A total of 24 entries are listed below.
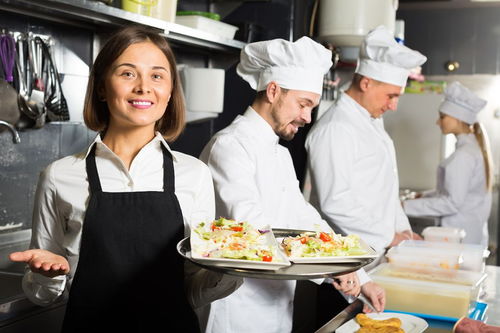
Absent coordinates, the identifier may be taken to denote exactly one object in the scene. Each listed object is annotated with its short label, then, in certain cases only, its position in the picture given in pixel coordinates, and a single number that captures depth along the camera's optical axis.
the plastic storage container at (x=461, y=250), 2.18
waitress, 1.49
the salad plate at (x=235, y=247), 1.37
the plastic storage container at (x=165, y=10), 2.44
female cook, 4.18
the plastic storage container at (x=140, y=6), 2.35
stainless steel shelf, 2.08
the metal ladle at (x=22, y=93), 2.33
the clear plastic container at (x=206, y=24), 2.71
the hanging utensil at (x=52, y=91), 2.43
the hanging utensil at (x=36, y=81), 2.37
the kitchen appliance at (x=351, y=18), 3.71
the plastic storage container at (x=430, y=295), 1.80
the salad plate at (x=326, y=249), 1.49
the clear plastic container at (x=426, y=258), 2.12
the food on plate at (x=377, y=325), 1.62
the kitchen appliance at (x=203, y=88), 2.94
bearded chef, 1.95
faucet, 2.24
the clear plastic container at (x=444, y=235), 2.66
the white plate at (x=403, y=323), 1.63
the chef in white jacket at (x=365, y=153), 2.56
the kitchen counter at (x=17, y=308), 1.89
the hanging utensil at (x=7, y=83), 2.26
